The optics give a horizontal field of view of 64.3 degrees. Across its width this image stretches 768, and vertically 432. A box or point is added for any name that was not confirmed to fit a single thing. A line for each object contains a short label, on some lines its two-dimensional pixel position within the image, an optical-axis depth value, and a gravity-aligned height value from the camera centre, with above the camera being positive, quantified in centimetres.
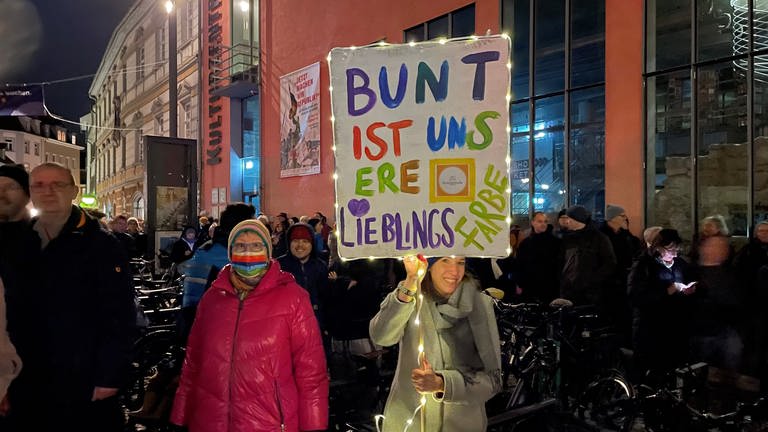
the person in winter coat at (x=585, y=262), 684 -59
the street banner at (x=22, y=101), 1507 +284
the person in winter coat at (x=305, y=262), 561 -46
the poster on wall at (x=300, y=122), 1809 +279
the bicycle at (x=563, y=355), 577 -145
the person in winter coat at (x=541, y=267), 810 -75
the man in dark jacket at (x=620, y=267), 689 -73
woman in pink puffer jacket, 301 -73
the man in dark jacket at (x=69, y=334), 315 -63
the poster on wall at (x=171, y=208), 1281 +11
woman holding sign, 290 -65
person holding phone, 546 -87
